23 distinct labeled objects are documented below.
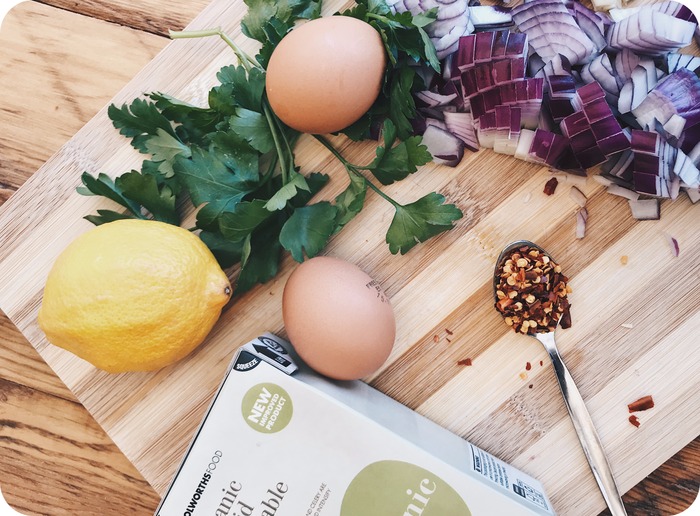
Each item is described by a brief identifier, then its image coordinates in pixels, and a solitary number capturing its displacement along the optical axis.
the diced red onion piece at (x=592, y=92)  0.23
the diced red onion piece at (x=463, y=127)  0.25
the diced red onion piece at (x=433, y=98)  0.24
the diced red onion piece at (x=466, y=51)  0.23
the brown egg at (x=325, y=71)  0.21
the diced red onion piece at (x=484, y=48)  0.23
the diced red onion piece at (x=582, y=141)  0.23
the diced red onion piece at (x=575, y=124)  0.23
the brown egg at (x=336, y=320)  0.21
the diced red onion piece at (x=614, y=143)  0.23
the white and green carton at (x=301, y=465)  0.21
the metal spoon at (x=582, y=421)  0.25
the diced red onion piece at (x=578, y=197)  0.25
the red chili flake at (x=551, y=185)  0.25
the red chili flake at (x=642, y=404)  0.25
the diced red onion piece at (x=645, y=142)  0.23
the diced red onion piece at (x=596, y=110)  0.23
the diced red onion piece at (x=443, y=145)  0.25
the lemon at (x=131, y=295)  0.21
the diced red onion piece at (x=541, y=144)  0.24
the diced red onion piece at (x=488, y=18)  0.24
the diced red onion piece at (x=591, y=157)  0.23
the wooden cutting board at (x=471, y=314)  0.25
